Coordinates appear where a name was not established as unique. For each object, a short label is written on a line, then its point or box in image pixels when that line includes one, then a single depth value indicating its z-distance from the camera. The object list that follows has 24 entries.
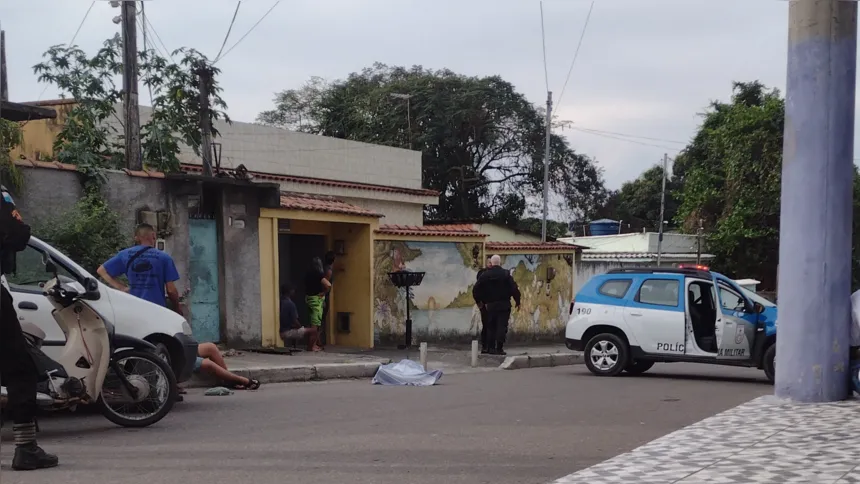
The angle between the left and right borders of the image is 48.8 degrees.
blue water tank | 46.53
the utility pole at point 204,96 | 18.08
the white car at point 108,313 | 8.23
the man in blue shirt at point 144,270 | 9.75
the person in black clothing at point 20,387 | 6.05
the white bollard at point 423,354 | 14.35
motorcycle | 7.55
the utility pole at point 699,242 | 39.03
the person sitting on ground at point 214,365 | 10.77
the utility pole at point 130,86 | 16.61
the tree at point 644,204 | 57.78
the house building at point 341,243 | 15.59
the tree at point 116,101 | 18.22
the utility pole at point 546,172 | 35.78
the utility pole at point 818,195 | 8.40
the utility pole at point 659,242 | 37.50
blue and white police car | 13.62
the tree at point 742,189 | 37.84
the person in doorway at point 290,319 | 16.30
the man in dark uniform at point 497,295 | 16.91
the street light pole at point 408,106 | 41.01
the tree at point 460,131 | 41.88
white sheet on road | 12.68
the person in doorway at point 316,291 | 17.53
